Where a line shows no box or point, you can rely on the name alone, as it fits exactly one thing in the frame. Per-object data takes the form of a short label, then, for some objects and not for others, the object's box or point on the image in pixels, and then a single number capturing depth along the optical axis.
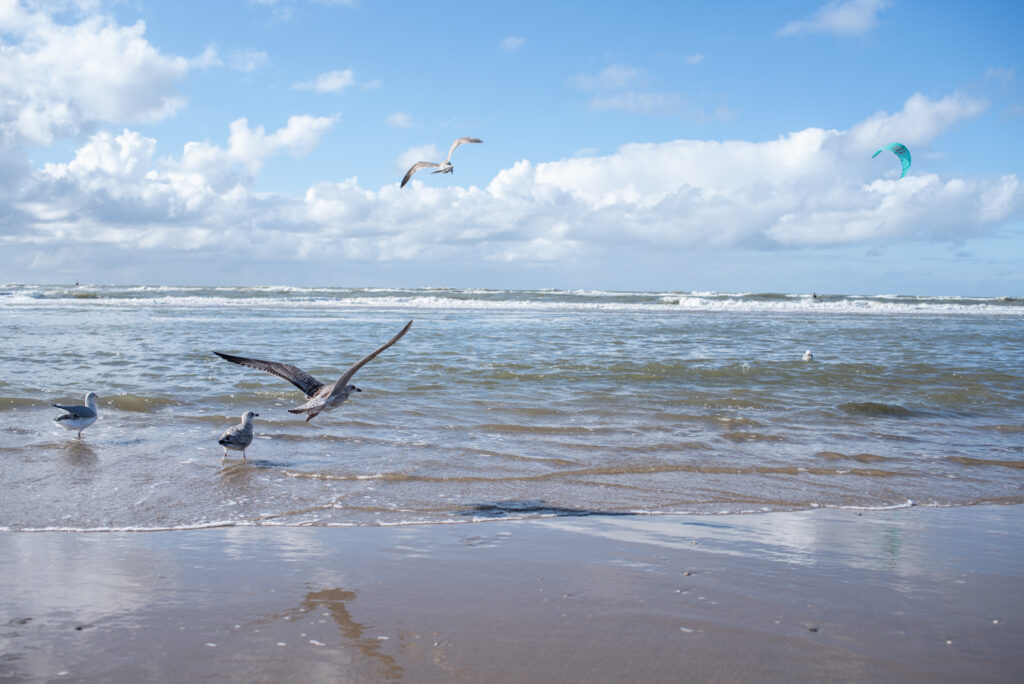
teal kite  12.21
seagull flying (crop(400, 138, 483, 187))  12.02
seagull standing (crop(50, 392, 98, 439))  7.42
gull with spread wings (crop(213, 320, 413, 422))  6.43
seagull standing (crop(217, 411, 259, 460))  6.71
